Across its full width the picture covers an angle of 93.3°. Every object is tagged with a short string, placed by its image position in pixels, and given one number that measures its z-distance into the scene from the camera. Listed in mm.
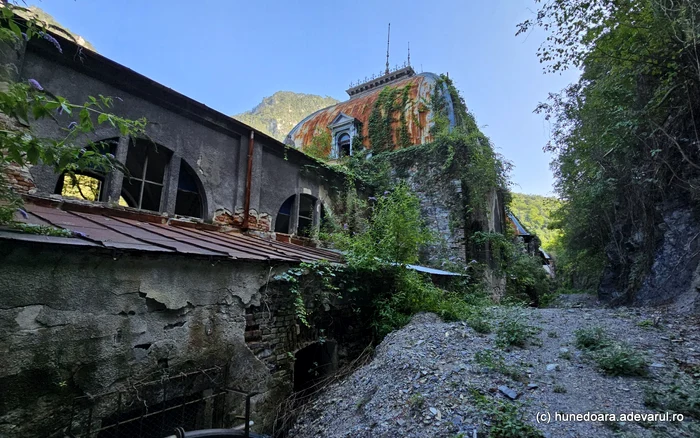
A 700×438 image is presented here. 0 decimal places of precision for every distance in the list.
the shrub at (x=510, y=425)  2684
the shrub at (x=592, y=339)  4230
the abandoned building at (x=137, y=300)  2779
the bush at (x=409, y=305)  5945
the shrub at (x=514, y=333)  4672
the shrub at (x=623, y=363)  3498
